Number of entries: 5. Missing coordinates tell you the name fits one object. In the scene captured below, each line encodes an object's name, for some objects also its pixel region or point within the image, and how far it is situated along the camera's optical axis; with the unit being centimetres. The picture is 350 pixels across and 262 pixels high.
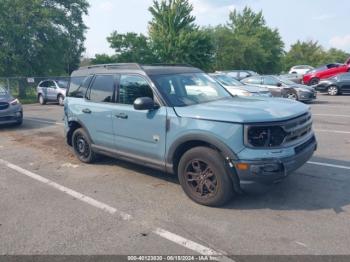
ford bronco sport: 410
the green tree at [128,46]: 3475
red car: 2486
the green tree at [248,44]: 4806
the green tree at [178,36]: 3819
